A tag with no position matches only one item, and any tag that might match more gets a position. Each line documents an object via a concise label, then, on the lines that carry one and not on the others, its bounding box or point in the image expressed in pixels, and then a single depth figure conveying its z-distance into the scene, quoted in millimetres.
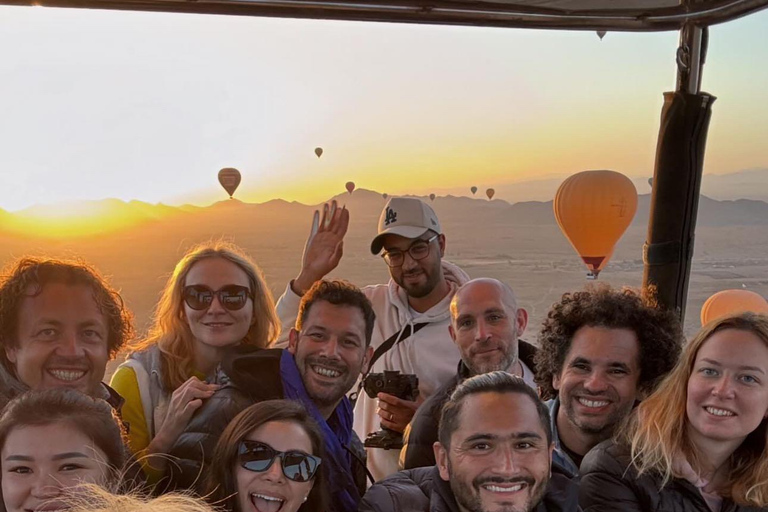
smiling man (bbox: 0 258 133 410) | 1860
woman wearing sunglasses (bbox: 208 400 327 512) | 1664
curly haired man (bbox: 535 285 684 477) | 2049
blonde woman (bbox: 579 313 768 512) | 1824
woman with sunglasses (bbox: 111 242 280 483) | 2127
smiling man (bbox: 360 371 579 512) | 1668
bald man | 2326
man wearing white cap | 2775
